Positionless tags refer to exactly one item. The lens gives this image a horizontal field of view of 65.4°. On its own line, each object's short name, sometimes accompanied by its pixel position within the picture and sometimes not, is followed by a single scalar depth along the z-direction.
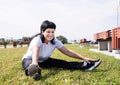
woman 1.98
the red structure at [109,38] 4.14
